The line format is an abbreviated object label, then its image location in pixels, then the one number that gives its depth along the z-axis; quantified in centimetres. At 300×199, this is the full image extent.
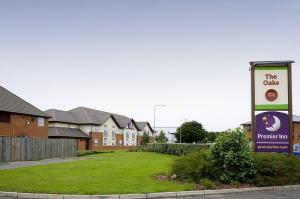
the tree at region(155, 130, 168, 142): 10398
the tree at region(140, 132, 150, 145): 9578
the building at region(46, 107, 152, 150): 7050
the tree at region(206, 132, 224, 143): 9428
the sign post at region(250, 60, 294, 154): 1750
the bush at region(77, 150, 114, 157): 5205
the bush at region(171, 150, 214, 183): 1489
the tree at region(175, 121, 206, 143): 9212
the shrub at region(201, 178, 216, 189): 1374
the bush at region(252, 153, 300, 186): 1443
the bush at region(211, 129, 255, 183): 1461
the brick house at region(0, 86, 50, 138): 4622
